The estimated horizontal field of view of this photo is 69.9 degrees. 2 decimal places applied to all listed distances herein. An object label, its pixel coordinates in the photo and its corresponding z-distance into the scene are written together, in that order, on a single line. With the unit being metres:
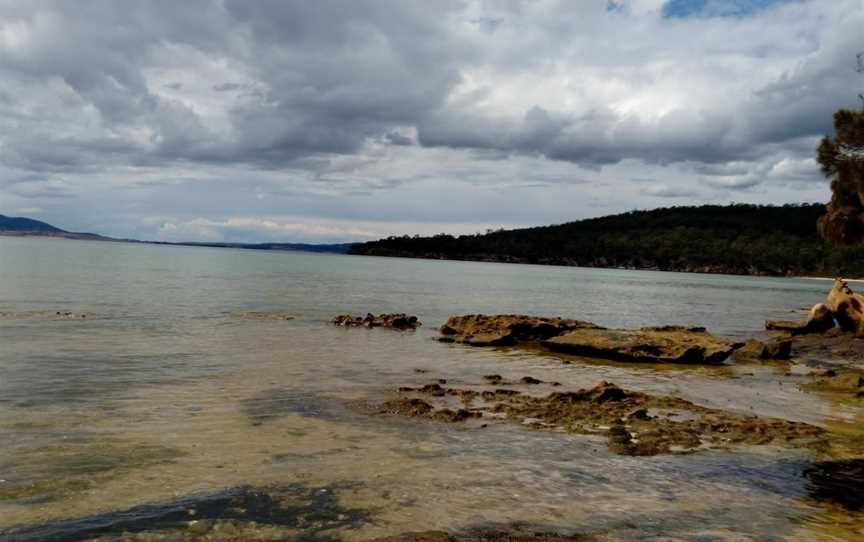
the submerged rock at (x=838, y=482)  9.30
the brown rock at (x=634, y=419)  12.41
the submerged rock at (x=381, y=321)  33.62
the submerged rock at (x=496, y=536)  7.32
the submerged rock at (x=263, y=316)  35.22
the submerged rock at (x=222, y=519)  7.40
